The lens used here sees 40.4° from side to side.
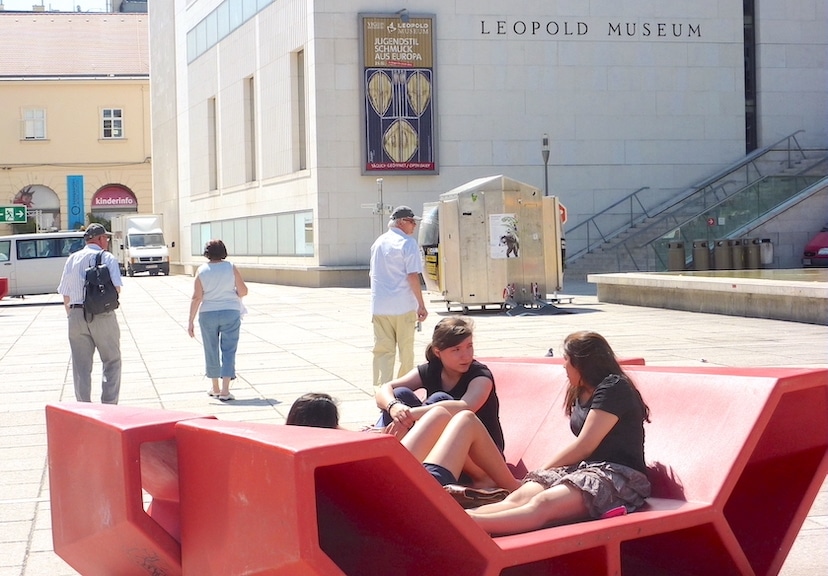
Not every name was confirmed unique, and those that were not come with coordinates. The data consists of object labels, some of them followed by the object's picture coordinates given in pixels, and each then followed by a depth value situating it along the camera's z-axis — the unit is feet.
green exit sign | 135.03
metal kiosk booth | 71.10
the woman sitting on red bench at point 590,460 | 15.33
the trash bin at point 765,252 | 92.38
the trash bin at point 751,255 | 91.35
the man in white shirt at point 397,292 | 32.48
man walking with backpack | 32.22
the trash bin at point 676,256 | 96.63
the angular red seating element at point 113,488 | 14.64
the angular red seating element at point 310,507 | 11.92
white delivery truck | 173.54
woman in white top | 35.91
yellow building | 204.23
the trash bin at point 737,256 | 91.50
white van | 111.34
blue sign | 205.36
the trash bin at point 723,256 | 91.71
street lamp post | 102.52
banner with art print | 114.73
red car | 98.27
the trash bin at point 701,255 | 93.35
